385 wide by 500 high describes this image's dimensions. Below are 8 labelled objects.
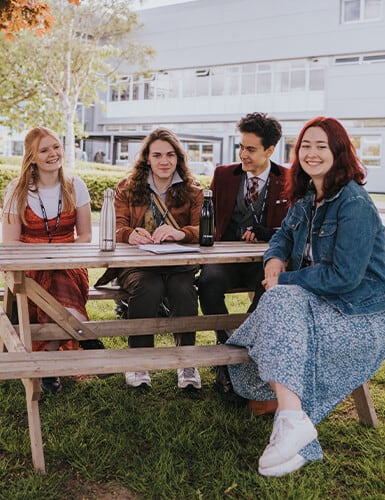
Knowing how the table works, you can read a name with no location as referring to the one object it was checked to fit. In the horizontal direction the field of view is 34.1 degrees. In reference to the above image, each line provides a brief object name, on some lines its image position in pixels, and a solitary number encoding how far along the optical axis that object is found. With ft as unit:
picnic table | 8.49
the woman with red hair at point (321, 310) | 8.04
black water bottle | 11.45
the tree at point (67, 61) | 60.90
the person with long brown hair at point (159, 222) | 11.91
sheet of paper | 10.27
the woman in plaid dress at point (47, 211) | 12.10
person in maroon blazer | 12.70
